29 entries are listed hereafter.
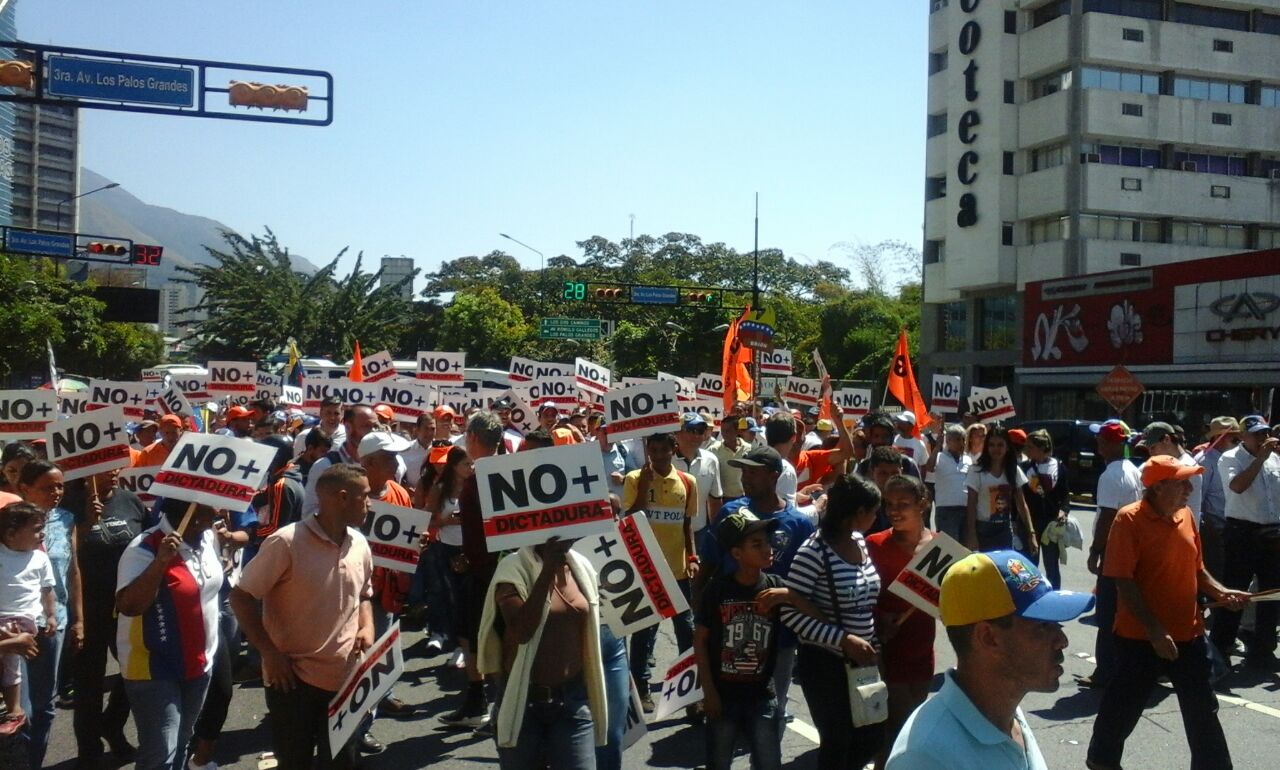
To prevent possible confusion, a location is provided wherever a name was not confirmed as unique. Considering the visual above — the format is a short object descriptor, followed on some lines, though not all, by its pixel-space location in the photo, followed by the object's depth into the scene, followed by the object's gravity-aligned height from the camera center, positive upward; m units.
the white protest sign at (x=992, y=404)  14.45 -0.09
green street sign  53.47 +2.66
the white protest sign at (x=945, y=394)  16.53 +0.03
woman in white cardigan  4.50 -1.08
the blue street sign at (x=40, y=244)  41.53 +4.64
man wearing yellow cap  2.53 -0.59
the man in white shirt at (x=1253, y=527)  8.68 -0.94
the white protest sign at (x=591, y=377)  15.40 +0.14
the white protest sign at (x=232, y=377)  17.78 +0.03
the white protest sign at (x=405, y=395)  14.52 -0.15
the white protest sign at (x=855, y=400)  16.58 -0.09
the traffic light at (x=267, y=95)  15.39 +3.71
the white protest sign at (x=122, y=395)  13.90 -0.22
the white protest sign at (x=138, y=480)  8.06 -0.72
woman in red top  5.28 -1.05
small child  5.14 -0.92
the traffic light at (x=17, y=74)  15.20 +3.87
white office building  43.06 +9.61
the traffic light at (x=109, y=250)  41.91 +4.59
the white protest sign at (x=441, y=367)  18.02 +0.26
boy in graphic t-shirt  4.96 -1.09
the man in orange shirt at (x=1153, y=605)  5.53 -0.96
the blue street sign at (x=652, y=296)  42.19 +3.32
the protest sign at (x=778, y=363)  21.22 +0.53
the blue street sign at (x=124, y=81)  15.17 +3.82
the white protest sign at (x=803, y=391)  17.79 +0.03
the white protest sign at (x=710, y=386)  18.70 +0.07
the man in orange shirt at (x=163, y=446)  8.99 -0.56
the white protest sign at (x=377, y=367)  18.55 +0.24
